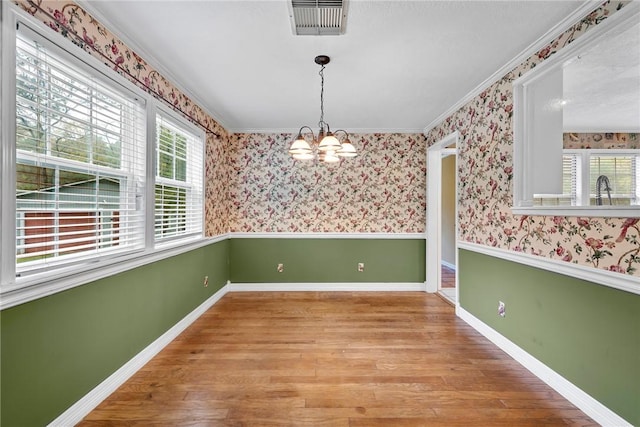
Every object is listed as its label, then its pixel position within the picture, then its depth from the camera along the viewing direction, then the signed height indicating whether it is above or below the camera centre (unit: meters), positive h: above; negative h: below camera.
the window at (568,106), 1.73 +0.89
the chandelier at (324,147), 2.21 +0.53
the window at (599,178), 2.52 +0.33
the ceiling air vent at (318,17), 1.67 +1.23
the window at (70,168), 1.33 +0.28
